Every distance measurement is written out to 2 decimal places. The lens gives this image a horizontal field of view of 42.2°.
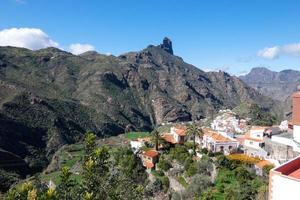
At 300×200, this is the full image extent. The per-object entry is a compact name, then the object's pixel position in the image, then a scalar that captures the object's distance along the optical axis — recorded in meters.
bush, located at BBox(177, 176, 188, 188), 39.18
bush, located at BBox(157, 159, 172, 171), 43.88
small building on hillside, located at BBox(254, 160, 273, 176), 38.20
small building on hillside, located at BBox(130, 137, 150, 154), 55.79
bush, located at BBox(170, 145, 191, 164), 43.59
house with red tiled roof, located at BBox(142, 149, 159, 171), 45.94
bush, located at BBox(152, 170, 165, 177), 43.06
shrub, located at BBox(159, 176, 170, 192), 40.02
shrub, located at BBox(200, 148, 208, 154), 44.43
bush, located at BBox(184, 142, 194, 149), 48.62
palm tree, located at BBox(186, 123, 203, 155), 50.39
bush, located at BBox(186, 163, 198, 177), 39.50
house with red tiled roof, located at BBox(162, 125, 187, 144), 55.03
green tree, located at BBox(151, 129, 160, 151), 50.78
